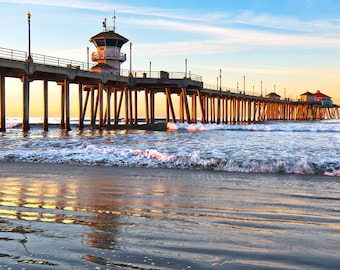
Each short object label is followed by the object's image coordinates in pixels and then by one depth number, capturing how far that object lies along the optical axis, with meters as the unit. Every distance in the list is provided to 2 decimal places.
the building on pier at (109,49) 49.06
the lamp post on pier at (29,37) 29.86
